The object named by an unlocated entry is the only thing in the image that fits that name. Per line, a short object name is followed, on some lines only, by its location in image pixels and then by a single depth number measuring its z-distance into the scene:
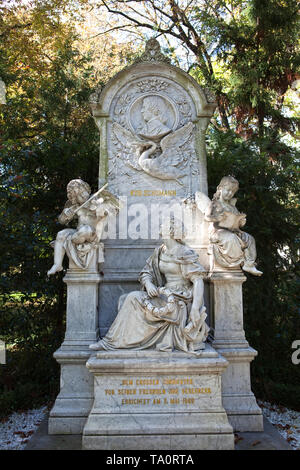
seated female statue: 4.40
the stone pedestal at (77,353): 4.63
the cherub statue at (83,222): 4.94
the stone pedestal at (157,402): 4.04
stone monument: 4.19
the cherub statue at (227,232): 5.07
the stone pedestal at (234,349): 4.75
